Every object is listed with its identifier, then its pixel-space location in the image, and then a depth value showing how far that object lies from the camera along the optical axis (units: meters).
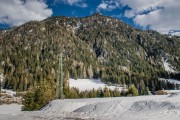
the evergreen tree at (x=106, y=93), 122.71
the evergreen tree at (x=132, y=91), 117.62
